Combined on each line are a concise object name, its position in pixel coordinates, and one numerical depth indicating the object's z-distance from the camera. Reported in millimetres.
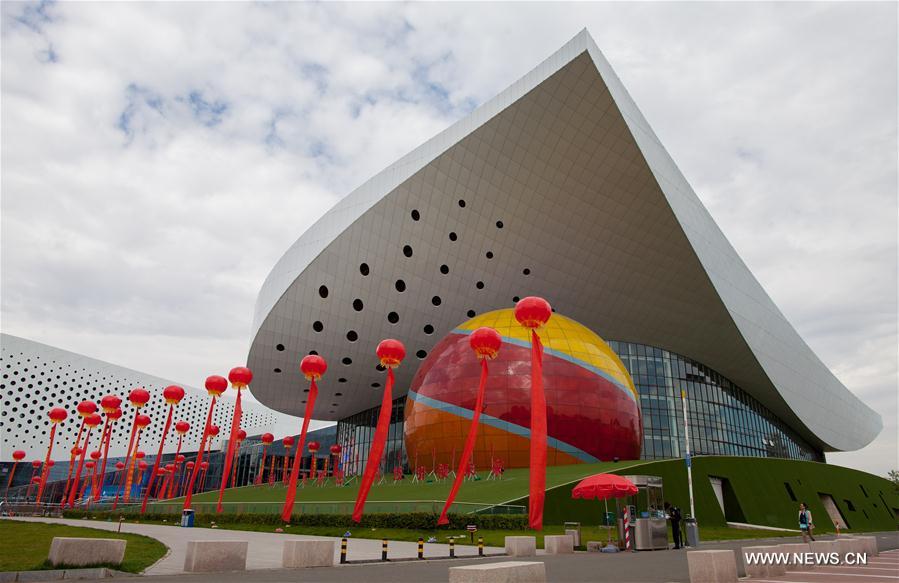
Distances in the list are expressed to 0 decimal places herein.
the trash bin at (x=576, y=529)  13986
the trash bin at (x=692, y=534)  15179
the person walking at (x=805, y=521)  15047
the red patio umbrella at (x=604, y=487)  14102
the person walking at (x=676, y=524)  14784
